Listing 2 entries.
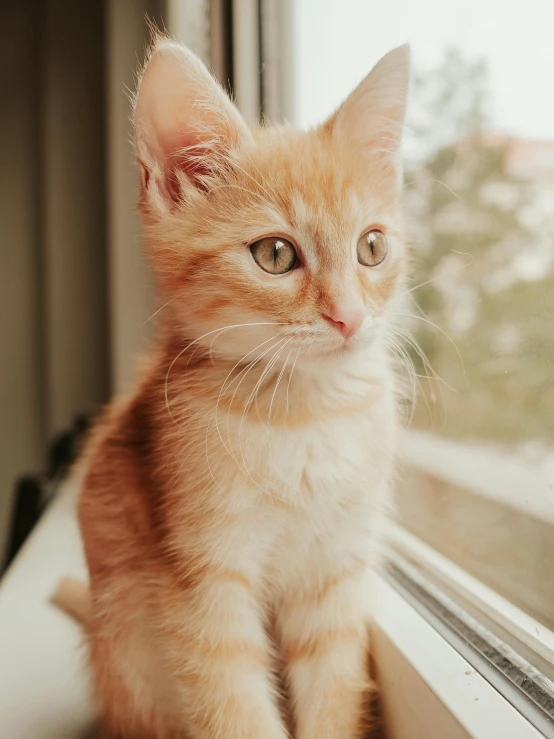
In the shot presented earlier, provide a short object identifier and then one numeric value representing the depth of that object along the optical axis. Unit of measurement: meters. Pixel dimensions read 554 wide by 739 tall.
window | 0.22
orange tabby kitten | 0.22
